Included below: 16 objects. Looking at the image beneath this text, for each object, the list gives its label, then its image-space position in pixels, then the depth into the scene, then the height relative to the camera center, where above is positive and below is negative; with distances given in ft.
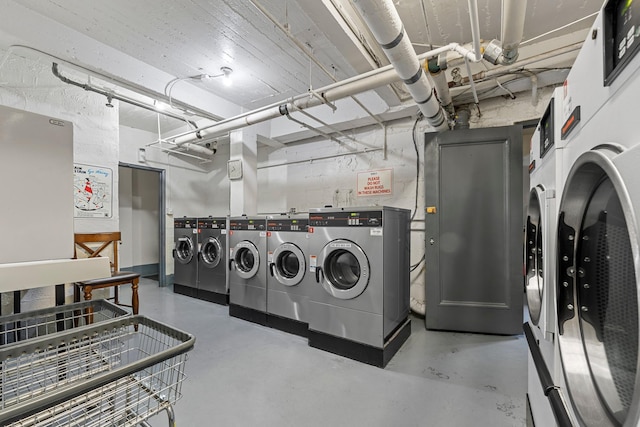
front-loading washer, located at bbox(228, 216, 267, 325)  10.84 -2.32
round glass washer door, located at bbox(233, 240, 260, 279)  11.00 -1.99
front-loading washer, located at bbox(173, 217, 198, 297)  14.30 -2.33
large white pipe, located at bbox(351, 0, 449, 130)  4.54 +3.31
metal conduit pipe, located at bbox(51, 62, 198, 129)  8.59 +4.13
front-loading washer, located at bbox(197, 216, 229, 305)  13.12 -2.35
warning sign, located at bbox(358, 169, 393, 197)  12.80 +1.42
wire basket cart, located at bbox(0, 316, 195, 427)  2.36 -1.72
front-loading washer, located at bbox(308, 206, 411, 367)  7.70 -2.15
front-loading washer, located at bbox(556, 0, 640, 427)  1.75 -0.16
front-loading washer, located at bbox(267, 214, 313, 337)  9.64 -2.26
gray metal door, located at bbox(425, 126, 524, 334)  9.31 -0.64
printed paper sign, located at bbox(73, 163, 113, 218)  10.59 +0.86
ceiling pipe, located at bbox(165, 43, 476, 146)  6.64 +3.67
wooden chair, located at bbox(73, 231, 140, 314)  8.89 -1.81
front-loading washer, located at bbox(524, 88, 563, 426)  3.34 -0.70
